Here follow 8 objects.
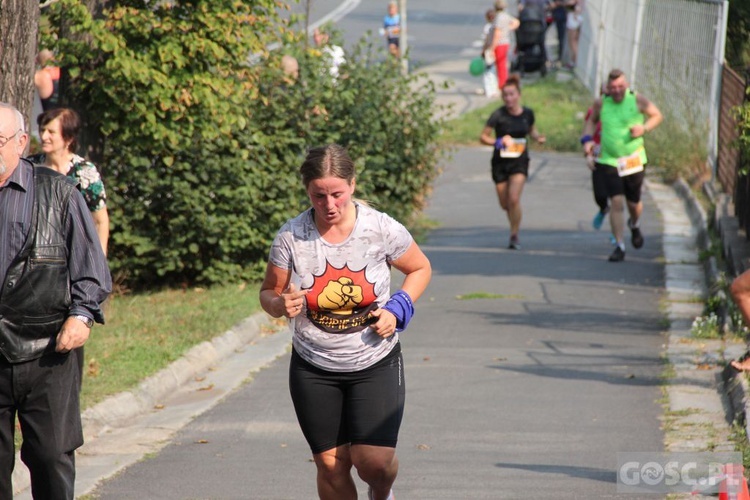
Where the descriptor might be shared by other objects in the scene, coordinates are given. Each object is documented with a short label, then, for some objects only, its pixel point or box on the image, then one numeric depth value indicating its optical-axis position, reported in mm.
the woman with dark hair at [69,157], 13633
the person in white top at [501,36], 53406
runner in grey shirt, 9992
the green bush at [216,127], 19422
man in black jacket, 9508
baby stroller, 58781
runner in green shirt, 26000
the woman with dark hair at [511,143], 28359
